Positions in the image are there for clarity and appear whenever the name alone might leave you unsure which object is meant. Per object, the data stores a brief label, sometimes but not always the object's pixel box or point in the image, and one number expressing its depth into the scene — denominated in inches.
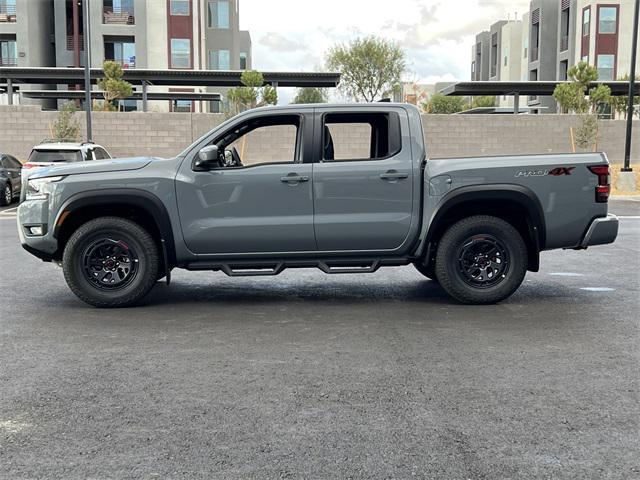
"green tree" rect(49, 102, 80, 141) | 1267.2
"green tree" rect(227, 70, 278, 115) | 1391.5
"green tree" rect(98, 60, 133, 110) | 1443.2
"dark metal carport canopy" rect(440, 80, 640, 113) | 1496.1
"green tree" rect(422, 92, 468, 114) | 2635.3
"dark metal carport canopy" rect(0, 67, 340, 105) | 1508.4
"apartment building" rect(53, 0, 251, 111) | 2052.2
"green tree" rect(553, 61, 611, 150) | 1316.4
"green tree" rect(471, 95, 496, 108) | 3142.2
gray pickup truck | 304.5
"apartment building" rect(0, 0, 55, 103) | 2022.6
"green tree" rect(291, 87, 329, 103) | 3002.0
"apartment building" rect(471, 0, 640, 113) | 2235.5
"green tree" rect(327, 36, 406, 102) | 2477.9
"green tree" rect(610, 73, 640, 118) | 1819.5
